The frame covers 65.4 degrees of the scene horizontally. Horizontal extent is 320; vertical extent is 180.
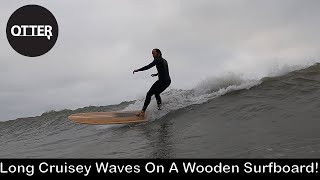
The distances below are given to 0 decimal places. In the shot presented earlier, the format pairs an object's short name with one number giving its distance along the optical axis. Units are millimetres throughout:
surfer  7463
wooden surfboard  7782
